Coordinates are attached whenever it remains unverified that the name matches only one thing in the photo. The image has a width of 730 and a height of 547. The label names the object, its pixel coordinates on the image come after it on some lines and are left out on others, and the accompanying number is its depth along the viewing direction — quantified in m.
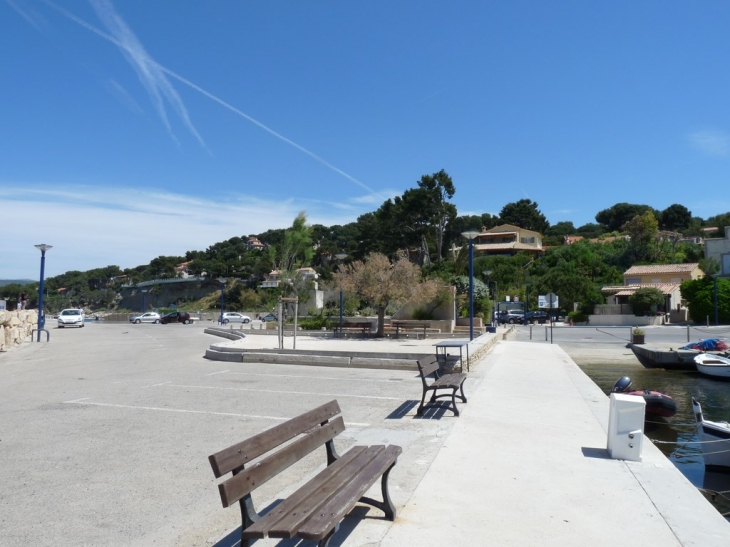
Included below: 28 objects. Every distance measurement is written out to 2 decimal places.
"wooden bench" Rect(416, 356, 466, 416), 9.00
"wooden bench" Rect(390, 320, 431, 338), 29.16
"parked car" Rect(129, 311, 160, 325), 57.41
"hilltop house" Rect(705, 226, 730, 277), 58.75
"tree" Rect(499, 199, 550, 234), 105.00
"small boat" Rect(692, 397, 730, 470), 8.64
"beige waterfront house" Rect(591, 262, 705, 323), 51.94
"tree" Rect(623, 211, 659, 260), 73.49
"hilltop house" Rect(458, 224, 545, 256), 91.00
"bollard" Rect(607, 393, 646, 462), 6.40
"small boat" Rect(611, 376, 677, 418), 11.43
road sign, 32.56
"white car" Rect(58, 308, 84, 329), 46.56
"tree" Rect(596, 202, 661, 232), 119.20
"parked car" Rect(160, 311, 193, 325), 55.91
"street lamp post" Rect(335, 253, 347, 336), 30.41
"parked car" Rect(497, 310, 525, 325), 52.03
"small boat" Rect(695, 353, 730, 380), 18.66
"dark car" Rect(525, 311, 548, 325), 51.62
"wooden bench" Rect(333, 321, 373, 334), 28.52
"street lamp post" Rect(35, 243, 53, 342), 30.06
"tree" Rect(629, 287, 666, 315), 50.00
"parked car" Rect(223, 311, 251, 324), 52.66
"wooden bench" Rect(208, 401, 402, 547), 3.44
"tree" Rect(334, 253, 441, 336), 25.44
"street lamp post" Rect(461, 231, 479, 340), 20.16
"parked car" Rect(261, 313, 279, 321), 50.24
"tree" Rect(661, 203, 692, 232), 118.94
